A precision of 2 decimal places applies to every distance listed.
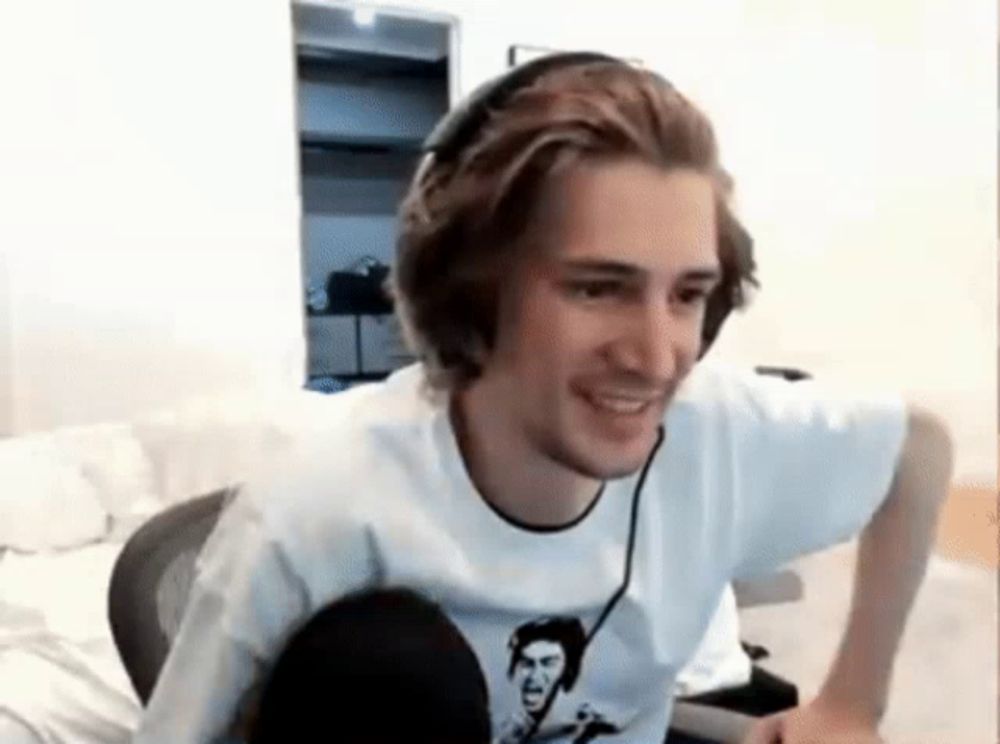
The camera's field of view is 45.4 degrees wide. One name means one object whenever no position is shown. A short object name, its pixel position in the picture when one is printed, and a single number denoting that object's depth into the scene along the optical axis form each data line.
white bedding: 1.00
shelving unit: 1.76
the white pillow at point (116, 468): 1.45
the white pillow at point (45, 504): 1.40
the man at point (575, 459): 0.54
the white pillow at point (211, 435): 1.43
